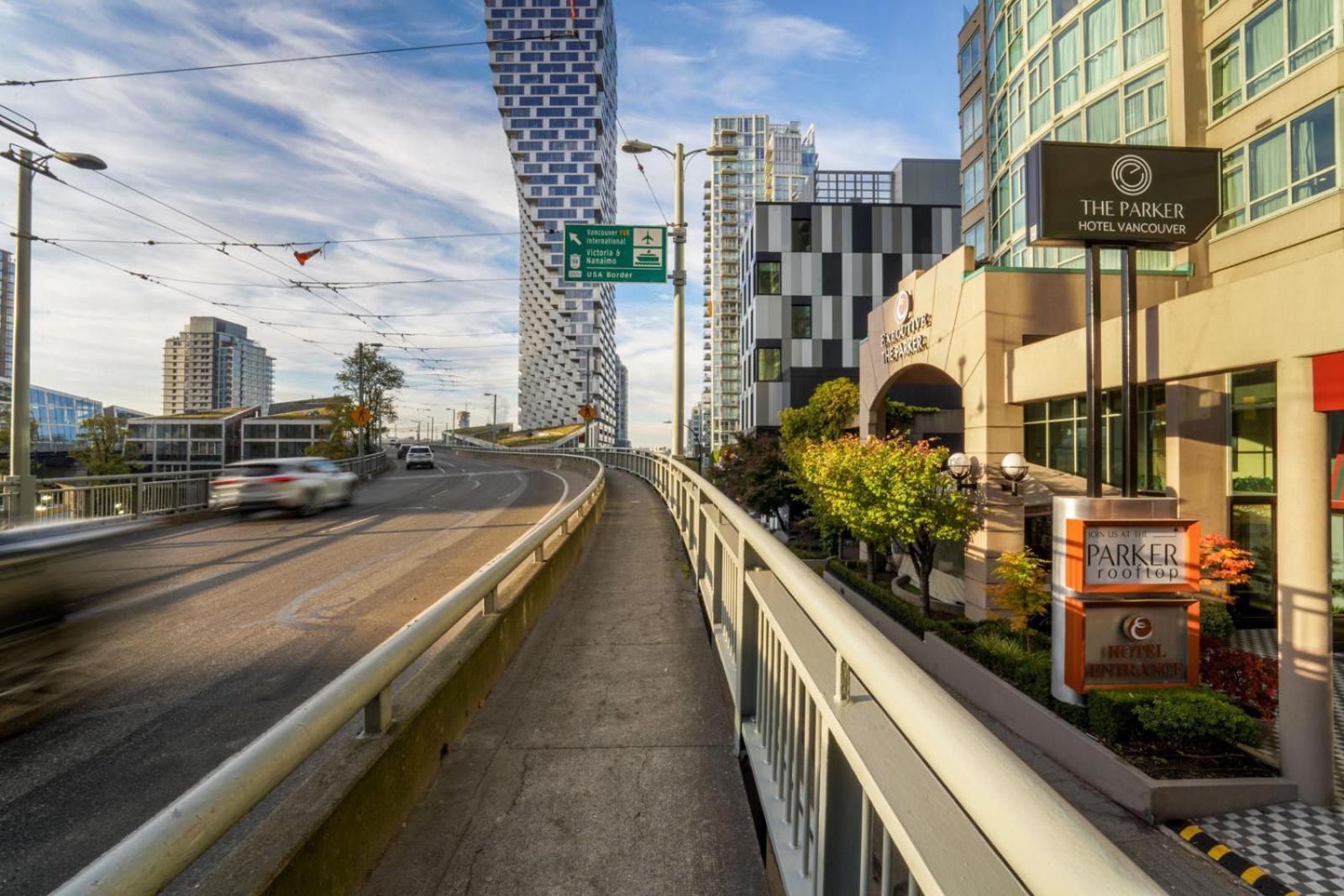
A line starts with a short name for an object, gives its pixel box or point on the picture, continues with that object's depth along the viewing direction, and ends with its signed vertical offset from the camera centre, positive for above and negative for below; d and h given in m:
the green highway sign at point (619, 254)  18.05 +5.71
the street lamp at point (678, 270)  17.25 +4.99
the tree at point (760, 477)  26.50 -1.06
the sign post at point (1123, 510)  10.44 -0.97
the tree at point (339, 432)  47.53 +1.61
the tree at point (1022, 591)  14.07 -3.11
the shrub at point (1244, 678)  11.38 -4.18
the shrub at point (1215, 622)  14.31 -3.88
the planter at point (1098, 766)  9.27 -5.06
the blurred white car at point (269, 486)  15.64 -0.83
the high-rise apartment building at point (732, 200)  105.25 +51.52
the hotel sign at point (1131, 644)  10.59 -3.24
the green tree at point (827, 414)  29.94 +1.82
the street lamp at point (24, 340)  13.35 +2.41
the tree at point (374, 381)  48.34 +5.70
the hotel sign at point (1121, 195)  11.61 +4.72
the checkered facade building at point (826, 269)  46.03 +13.45
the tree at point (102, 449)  54.69 +0.33
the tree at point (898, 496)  16.06 -1.16
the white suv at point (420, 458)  40.75 -0.31
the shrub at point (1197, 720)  9.72 -4.16
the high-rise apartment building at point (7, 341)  87.19 +17.71
